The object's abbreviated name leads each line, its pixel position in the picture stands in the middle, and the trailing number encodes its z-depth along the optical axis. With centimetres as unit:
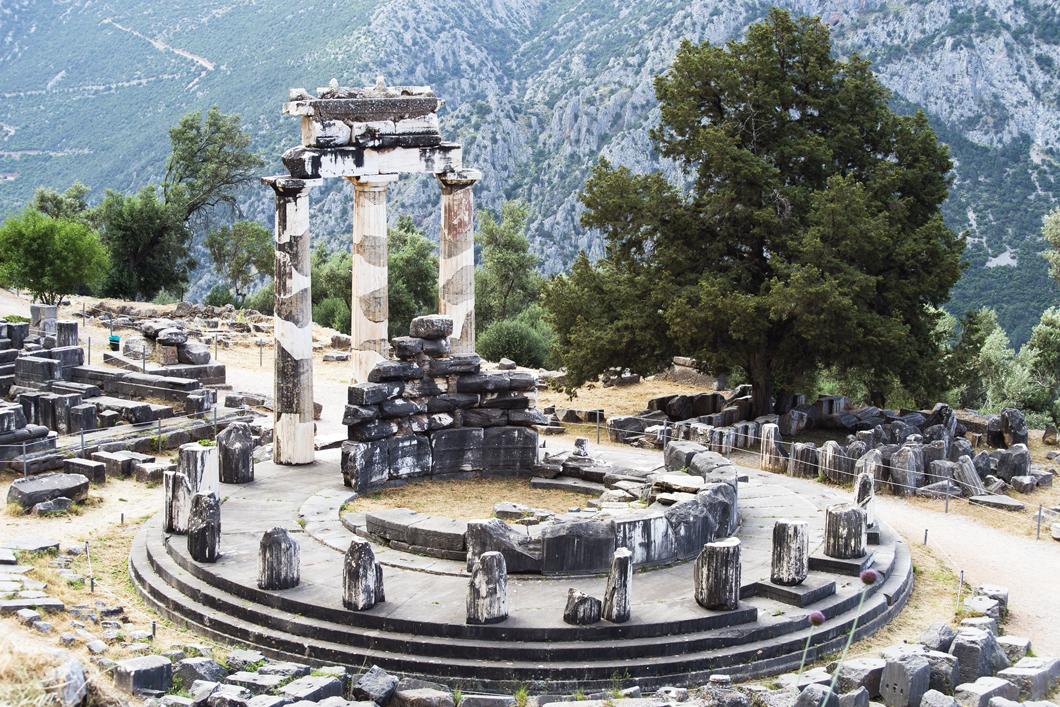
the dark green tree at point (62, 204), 6412
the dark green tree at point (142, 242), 6225
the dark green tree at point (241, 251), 6675
